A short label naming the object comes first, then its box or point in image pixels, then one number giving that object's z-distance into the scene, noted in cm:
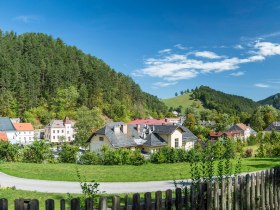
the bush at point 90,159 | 2325
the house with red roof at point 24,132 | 8919
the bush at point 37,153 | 2339
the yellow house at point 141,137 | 4625
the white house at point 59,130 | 9950
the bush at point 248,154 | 3152
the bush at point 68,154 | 2409
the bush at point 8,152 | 2380
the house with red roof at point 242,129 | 9899
